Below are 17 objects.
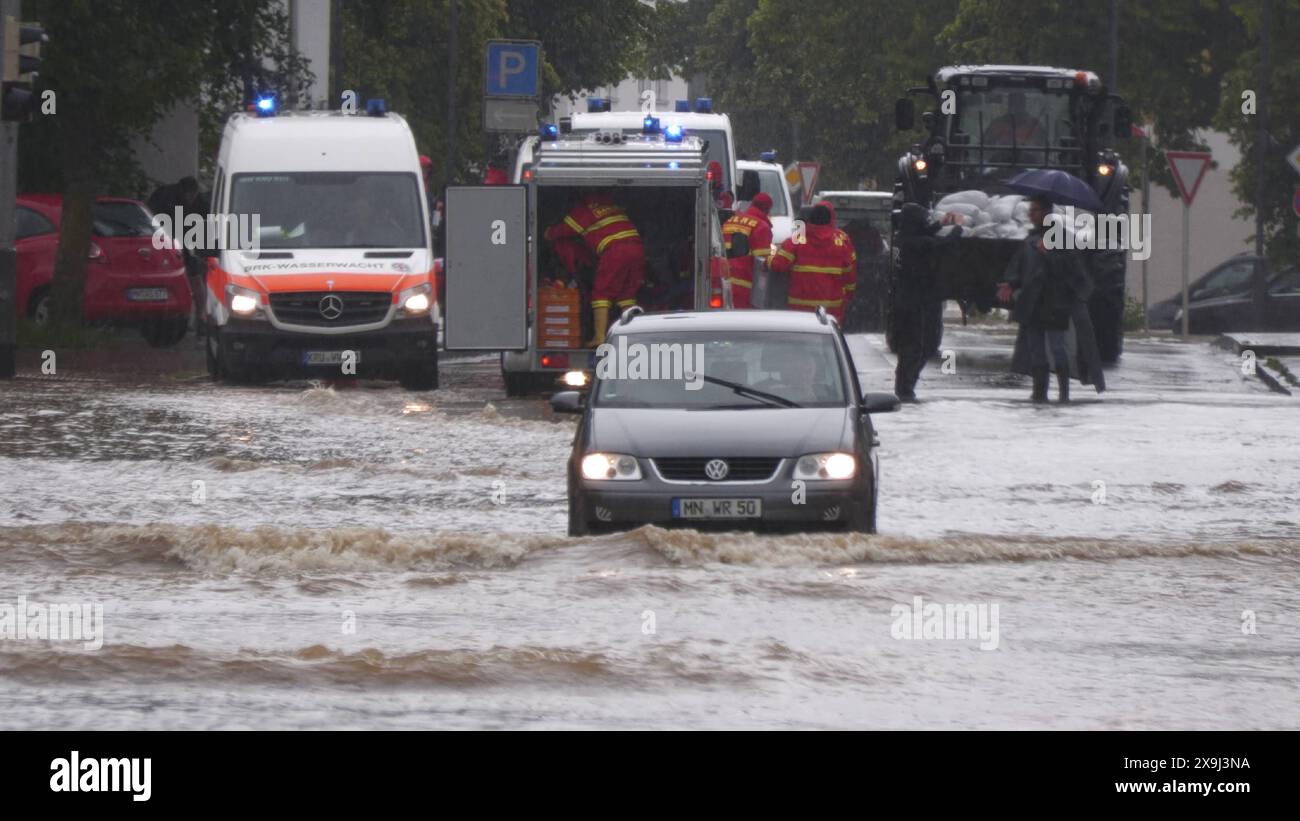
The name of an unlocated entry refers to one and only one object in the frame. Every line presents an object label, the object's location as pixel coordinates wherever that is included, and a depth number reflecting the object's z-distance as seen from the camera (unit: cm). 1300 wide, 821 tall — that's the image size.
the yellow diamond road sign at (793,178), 4728
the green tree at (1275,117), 4259
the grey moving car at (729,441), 1288
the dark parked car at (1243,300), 4022
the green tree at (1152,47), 4709
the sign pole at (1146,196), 3816
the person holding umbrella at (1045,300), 2342
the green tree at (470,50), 4903
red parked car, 3062
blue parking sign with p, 3297
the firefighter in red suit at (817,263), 2464
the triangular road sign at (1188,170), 3494
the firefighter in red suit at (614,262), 2372
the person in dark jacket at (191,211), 2858
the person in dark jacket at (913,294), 2325
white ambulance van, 2438
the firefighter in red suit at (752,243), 2667
